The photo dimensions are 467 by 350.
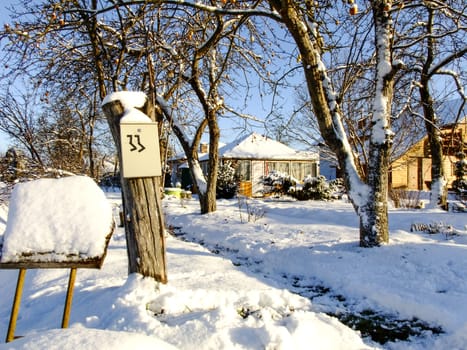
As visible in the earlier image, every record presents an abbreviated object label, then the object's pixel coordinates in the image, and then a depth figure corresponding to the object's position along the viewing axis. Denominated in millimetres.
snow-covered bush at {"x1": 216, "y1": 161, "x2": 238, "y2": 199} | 18312
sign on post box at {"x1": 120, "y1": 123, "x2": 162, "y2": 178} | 2852
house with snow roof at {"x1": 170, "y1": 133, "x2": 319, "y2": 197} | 22188
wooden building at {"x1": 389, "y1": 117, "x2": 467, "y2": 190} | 23500
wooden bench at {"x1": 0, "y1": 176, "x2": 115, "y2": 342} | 2037
